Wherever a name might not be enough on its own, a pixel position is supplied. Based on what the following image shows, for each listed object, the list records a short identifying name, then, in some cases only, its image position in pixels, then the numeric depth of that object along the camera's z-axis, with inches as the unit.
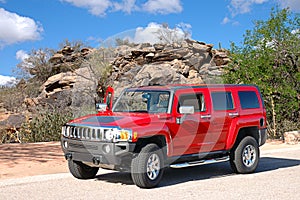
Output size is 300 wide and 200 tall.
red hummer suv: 296.0
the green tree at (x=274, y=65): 703.1
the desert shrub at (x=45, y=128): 682.8
